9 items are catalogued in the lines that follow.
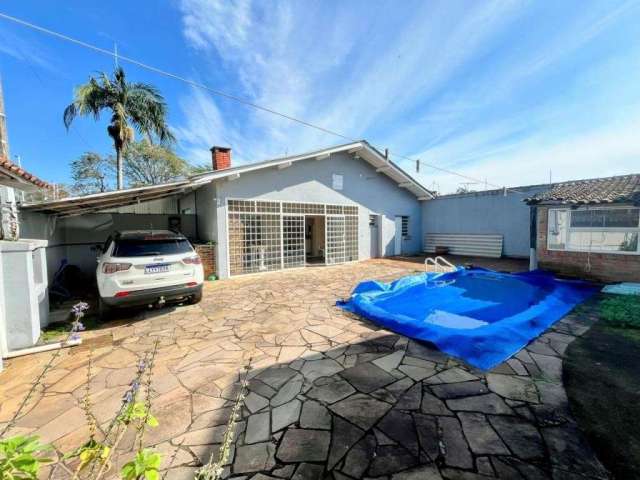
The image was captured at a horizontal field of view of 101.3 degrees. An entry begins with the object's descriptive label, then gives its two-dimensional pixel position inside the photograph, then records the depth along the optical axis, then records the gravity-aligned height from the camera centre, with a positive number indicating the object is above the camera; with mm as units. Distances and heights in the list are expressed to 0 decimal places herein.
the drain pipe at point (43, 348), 3814 -1791
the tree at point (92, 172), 20344 +4509
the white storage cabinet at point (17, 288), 3844 -862
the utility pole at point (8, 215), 4484 +285
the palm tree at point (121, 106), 12273 +6088
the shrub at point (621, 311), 4578 -1752
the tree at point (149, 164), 20938 +5395
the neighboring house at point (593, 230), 7203 -251
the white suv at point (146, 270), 4750 -791
